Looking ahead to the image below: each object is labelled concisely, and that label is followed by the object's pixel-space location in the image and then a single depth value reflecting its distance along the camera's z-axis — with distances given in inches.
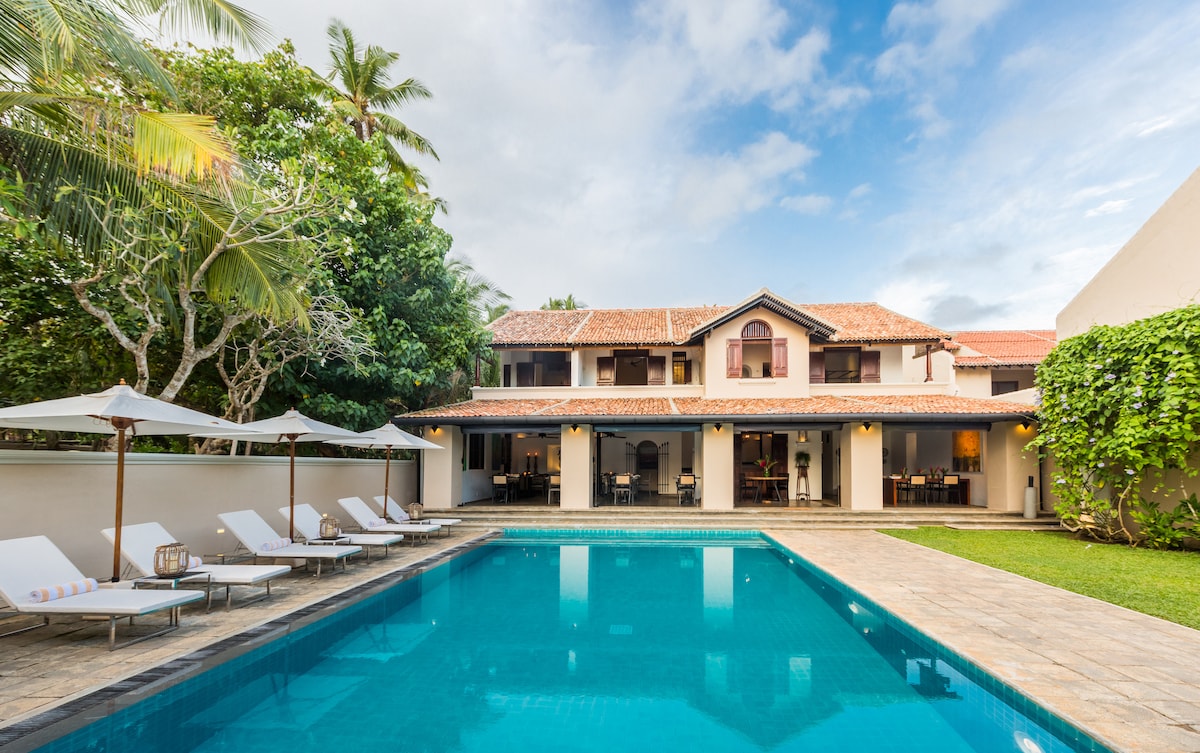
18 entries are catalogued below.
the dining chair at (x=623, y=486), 722.8
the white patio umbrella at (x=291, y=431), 401.1
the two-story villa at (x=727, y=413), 670.5
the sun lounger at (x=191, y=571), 285.3
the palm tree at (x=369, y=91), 795.4
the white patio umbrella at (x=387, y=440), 492.4
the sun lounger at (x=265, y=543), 359.9
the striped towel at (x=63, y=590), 222.1
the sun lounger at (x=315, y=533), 431.8
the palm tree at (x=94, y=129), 230.8
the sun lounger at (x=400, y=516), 560.7
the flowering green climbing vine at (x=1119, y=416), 449.4
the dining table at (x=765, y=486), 779.4
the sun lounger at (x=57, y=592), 218.8
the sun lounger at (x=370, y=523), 501.7
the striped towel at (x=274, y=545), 363.3
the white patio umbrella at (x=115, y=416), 254.1
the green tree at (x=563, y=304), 1659.7
